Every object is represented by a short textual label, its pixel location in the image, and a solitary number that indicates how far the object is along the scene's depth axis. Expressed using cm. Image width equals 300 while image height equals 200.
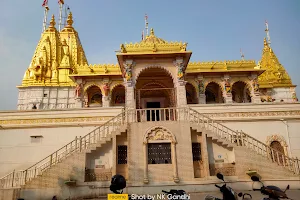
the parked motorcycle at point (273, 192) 601
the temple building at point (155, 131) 1288
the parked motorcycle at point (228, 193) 639
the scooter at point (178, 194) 670
